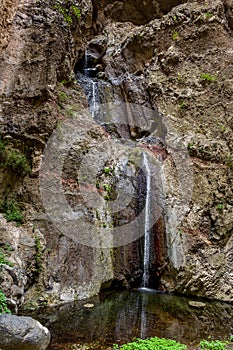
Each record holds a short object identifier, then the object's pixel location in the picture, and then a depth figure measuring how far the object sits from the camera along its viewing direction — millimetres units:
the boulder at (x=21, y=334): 4260
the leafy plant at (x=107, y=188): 10591
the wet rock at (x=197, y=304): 8516
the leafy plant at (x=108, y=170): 10953
